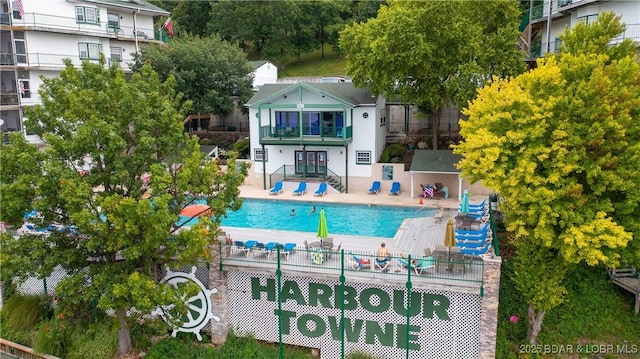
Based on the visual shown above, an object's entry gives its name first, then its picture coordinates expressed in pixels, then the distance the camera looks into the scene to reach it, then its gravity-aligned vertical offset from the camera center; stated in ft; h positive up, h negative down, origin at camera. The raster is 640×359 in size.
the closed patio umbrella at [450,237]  55.36 -12.54
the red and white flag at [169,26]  145.89 +29.03
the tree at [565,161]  47.85 -4.04
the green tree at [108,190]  47.47 -6.07
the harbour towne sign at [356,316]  52.75 -20.90
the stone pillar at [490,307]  49.93 -18.38
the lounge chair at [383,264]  53.67 -14.85
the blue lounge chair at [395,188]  99.62 -12.78
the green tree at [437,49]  91.86 +13.54
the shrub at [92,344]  57.57 -24.69
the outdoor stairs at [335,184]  104.63 -12.38
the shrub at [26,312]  64.13 -23.08
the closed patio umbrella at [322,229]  59.67 -12.30
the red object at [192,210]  69.46 -11.41
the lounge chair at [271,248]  57.31 -14.03
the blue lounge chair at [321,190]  101.35 -13.13
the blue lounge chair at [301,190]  101.86 -13.07
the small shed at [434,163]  95.45 -7.78
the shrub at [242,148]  126.93 -5.46
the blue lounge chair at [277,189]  103.03 -12.88
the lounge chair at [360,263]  54.49 -14.92
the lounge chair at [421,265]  52.60 -14.74
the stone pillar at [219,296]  57.36 -19.33
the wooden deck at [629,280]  61.11 -20.20
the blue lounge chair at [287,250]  57.06 -13.91
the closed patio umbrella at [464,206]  67.62 -11.22
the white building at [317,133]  104.58 -1.82
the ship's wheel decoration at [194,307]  58.39 -20.81
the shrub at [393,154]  109.09 -6.64
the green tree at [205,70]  122.31 +14.08
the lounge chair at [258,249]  58.39 -14.13
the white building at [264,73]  162.30 +17.16
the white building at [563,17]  89.97 +20.56
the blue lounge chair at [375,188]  101.64 -12.92
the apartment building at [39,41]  107.96 +20.16
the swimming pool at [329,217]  79.36 -15.79
